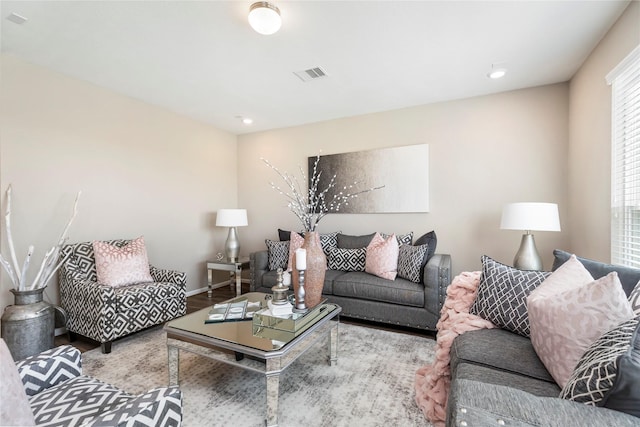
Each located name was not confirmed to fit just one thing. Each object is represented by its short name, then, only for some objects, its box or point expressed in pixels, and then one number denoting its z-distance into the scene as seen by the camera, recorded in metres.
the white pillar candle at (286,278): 2.29
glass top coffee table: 1.47
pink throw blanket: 1.55
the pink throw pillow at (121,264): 2.60
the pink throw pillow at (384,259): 2.95
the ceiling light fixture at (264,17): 1.75
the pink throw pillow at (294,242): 3.41
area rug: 1.58
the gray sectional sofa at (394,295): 2.58
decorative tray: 1.69
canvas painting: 3.46
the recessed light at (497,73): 2.60
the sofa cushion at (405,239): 3.24
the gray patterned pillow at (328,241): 3.52
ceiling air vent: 2.62
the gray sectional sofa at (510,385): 0.67
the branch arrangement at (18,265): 2.12
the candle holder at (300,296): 2.01
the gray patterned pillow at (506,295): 1.51
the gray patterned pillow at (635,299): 1.09
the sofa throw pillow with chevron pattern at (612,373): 0.65
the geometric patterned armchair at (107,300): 2.28
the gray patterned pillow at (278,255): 3.46
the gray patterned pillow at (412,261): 2.82
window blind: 1.80
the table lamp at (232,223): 3.93
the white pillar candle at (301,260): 1.99
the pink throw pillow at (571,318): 1.02
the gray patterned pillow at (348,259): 3.29
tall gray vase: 1.99
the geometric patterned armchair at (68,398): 0.68
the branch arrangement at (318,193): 3.84
